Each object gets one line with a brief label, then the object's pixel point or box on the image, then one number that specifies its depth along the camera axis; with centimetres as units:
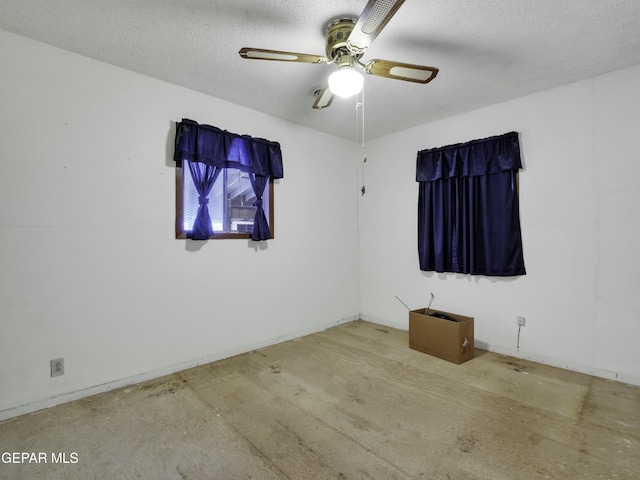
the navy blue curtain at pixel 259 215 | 329
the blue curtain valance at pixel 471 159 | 309
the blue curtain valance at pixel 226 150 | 279
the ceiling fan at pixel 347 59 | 181
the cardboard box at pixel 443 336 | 295
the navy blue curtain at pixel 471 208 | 312
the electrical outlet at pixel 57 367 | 223
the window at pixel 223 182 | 284
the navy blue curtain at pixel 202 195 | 286
